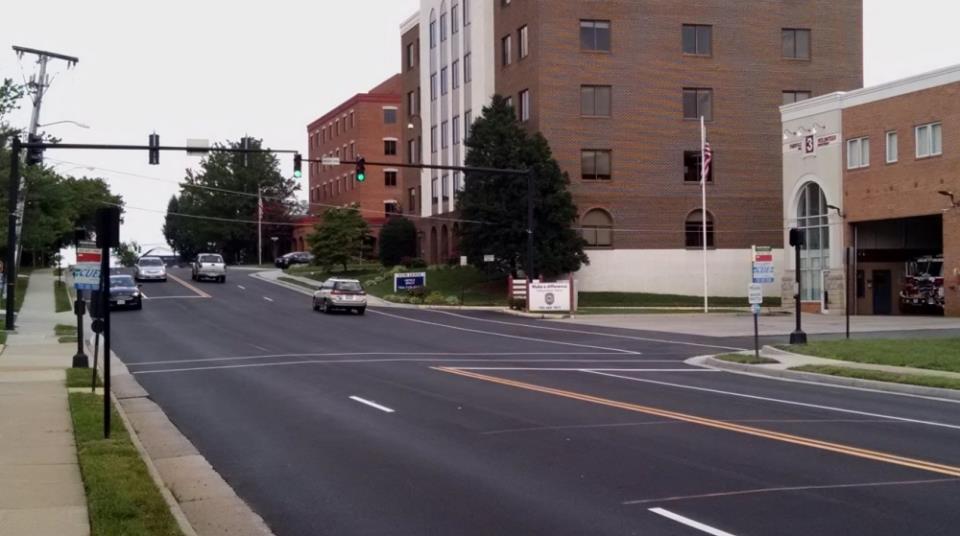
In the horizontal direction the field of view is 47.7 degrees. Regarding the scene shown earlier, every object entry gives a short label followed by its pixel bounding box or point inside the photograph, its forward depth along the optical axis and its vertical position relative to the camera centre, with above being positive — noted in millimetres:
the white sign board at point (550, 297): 49406 -1231
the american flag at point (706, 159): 51281 +5212
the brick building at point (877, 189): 43531 +3404
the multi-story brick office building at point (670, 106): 59406 +9024
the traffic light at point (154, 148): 31562 +3645
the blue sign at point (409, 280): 59031 -480
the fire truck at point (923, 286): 45750 -831
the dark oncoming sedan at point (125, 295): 46969 -898
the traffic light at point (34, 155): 31808 +3526
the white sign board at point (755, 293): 26016 -599
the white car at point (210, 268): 69625 +332
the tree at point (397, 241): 80312 +2245
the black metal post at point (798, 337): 30125 -1929
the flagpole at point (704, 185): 51391 +4082
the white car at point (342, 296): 47156 -1059
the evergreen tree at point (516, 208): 56281 +3227
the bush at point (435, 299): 56138 -1456
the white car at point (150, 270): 67938 +231
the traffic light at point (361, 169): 35784 +3469
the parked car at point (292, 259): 93250 +1140
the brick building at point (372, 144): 97250 +11620
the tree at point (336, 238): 73438 +2318
